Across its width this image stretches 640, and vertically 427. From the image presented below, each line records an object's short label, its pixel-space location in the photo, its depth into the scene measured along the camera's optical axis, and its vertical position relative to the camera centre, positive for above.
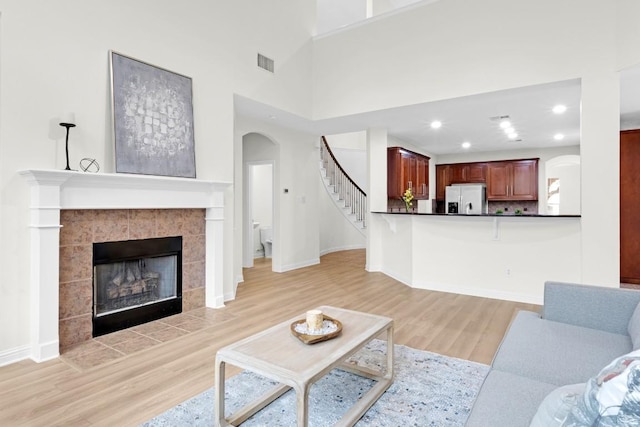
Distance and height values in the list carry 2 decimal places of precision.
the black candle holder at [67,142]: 2.99 +0.62
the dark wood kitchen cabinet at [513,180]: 8.44 +0.78
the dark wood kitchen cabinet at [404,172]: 7.18 +0.84
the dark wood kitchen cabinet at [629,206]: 5.35 +0.09
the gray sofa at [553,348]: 1.44 -0.75
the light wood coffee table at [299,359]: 1.68 -0.73
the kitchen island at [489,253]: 4.36 -0.53
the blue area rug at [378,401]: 2.05 -1.16
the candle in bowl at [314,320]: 2.11 -0.63
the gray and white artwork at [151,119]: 3.44 +0.97
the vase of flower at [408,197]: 6.79 +0.30
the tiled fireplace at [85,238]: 3.14 -0.23
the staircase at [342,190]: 8.97 +0.61
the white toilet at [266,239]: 8.29 -0.58
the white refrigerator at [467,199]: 8.74 +0.35
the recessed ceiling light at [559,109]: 5.19 +1.52
